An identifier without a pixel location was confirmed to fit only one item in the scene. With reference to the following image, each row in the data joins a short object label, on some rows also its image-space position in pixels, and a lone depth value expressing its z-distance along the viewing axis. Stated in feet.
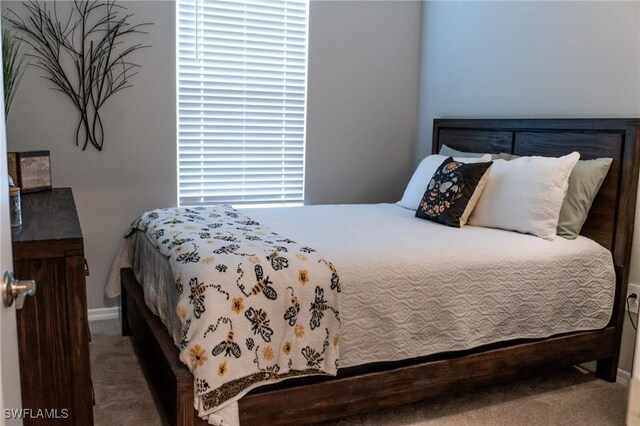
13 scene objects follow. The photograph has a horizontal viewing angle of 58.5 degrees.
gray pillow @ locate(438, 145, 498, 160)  11.18
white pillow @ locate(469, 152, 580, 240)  9.00
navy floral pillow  9.70
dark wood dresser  5.60
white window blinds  11.95
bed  7.19
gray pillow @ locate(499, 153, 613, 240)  9.04
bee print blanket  6.27
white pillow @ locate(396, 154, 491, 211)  11.34
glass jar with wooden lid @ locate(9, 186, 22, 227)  6.31
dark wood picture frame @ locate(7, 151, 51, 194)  8.97
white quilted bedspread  7.36
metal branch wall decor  10.57
